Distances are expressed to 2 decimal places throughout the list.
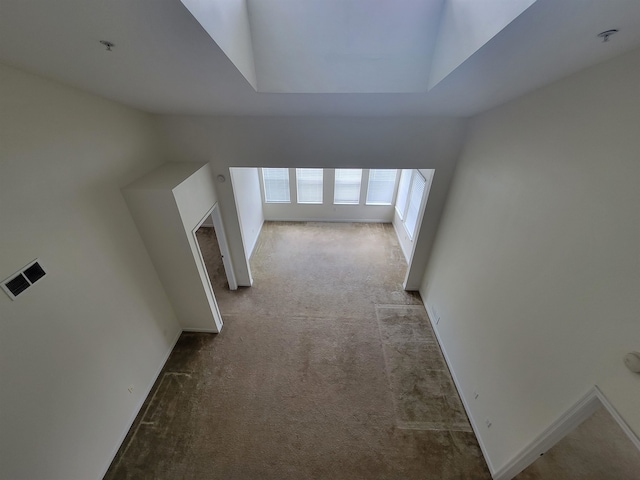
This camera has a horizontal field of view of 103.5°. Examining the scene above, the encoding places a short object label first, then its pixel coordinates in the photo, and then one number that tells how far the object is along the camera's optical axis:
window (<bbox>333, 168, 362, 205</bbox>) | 6.64
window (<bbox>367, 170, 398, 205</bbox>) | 6.59
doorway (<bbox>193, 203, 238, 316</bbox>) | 4.16
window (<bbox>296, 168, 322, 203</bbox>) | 6.61
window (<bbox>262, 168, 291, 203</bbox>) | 6.63
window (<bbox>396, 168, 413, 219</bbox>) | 5.96
